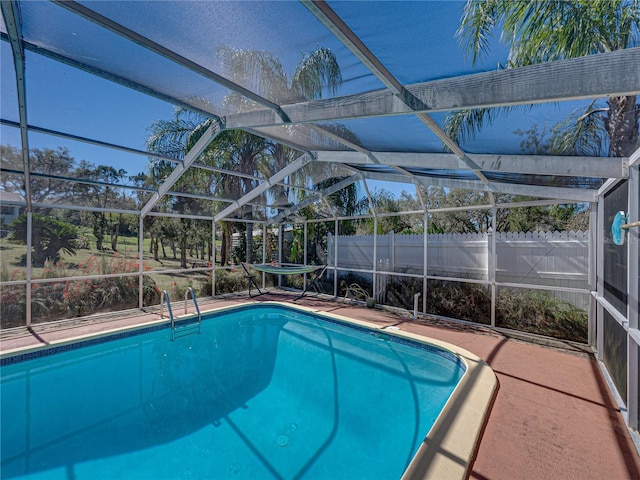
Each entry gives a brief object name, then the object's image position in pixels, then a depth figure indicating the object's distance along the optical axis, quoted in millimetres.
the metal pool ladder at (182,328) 5781
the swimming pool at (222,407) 2826
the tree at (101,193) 5285
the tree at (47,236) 5727
